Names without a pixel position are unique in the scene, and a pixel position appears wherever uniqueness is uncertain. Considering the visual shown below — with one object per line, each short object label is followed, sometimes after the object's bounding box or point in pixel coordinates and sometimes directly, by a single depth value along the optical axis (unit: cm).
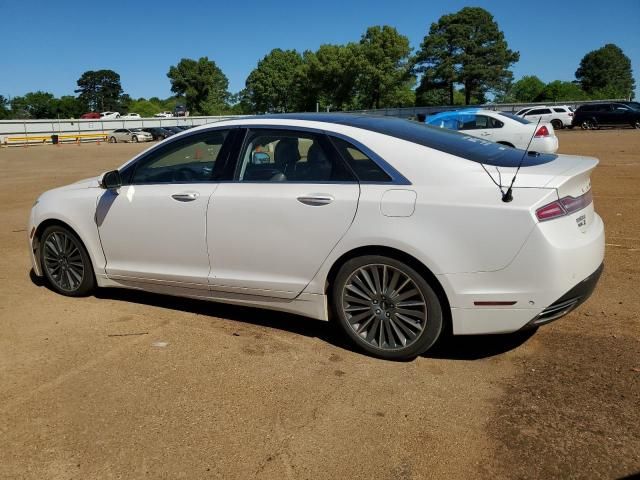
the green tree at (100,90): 14362
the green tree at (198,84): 10588
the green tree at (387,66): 7612
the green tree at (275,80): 9606
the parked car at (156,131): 5039
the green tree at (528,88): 9302
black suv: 3259
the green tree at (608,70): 10469
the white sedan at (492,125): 1636
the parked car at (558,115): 3453
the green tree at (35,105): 11812
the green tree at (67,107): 12194
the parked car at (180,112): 8239
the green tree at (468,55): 7225
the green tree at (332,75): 7938
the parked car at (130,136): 5059
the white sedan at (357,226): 336
